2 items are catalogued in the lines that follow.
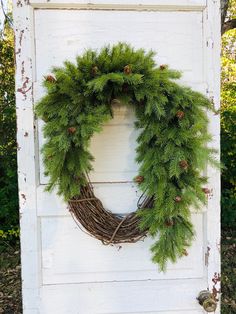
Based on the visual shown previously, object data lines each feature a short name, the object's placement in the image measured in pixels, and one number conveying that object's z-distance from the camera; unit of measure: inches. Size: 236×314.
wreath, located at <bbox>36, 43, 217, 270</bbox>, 63.1
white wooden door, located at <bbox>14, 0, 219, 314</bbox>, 71.6
